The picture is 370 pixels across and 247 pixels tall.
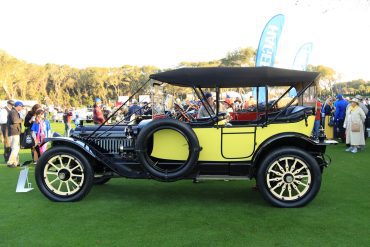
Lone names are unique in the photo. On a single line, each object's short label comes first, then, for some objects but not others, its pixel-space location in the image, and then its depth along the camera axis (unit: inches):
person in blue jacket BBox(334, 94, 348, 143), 490.3
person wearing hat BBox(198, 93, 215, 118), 211.9
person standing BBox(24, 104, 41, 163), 344.0
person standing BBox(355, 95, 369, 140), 432.3
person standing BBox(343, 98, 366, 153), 406.0
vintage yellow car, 199.9
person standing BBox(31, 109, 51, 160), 320.2
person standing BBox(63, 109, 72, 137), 633.5
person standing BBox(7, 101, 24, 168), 347.6
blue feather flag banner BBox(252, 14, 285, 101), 597.0
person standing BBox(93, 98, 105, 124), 397.9
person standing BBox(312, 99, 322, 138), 423.7
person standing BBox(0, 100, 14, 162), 368.2
